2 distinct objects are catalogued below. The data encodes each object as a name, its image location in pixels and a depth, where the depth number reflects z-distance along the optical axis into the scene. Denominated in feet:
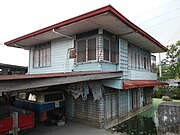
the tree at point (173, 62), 90.86
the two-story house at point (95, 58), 24.47
